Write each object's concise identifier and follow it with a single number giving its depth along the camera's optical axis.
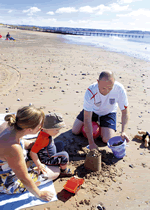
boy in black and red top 2.63
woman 1.96
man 3.43
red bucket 4.08
